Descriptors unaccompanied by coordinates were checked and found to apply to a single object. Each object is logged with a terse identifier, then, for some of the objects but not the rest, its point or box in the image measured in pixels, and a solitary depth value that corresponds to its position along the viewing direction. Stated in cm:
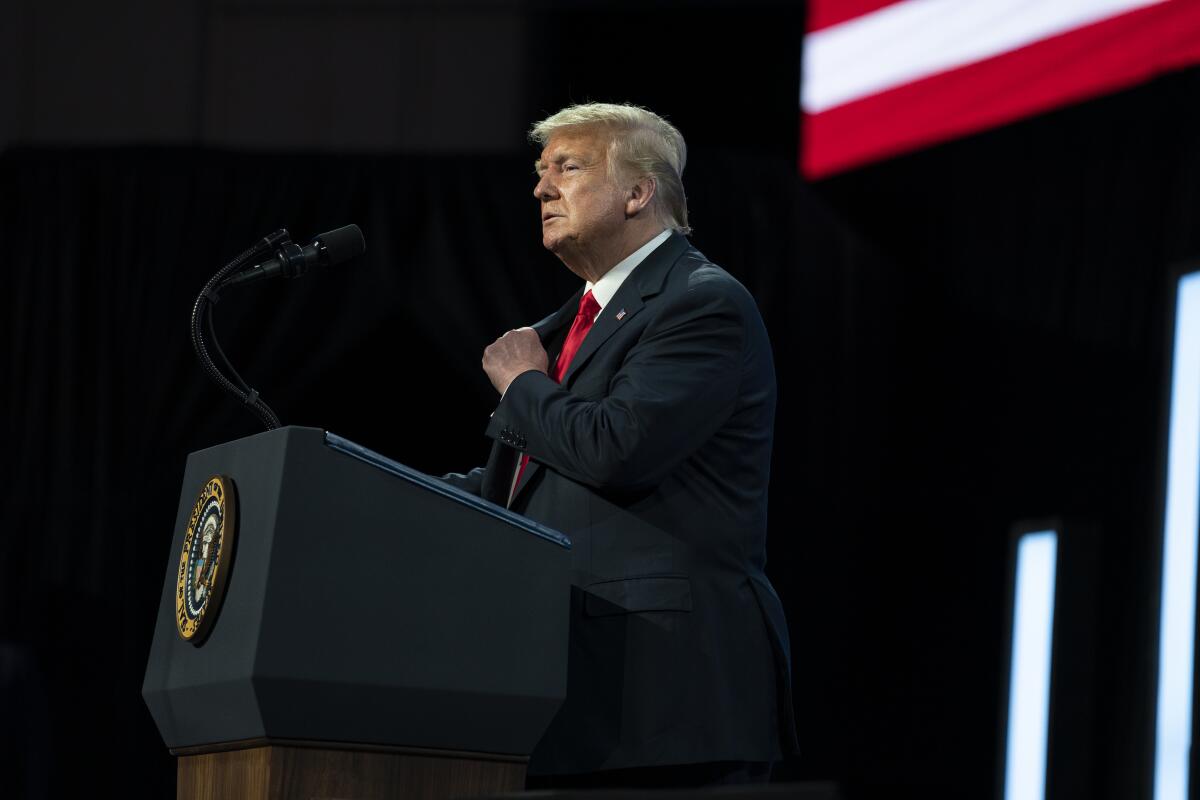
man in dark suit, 1218
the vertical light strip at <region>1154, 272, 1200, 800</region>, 1469
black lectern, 1187
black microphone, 1229
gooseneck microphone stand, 1222
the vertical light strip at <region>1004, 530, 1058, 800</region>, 1643
